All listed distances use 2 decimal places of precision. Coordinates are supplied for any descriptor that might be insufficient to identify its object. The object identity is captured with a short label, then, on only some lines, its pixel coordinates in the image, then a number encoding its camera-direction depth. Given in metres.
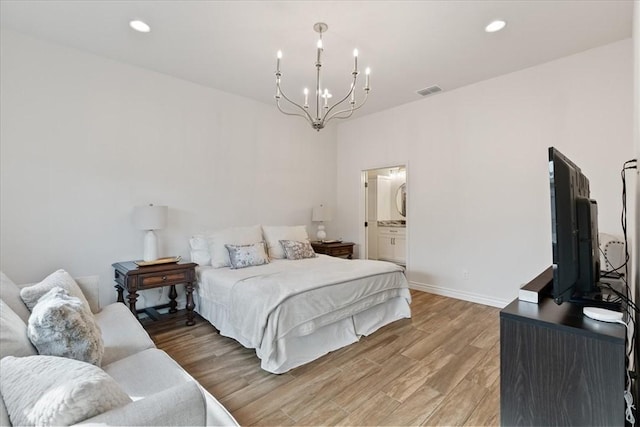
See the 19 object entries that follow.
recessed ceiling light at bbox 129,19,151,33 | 2.60
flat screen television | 1.22
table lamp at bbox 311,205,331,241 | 5.09
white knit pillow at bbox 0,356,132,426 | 0.82
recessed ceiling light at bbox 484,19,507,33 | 2.59
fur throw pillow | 1.30
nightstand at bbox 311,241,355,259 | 4.89
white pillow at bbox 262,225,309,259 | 4.00
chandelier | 2.40
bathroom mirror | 6.99
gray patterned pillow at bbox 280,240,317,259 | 3.89
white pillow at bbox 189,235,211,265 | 3.60
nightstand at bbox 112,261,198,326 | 2.89
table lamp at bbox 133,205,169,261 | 3.15
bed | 2.29
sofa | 0.89
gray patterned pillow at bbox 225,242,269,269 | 3.39
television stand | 1.10
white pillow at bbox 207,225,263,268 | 3.49
